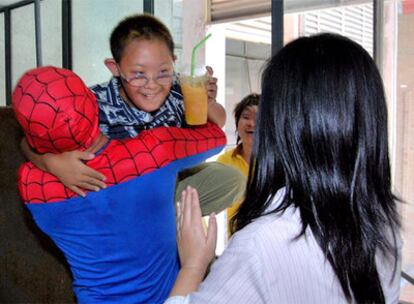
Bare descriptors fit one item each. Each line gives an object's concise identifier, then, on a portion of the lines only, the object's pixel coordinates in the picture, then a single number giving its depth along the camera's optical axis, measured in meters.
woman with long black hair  0.69
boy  1.41
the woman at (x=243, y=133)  2.53
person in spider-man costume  1.02
